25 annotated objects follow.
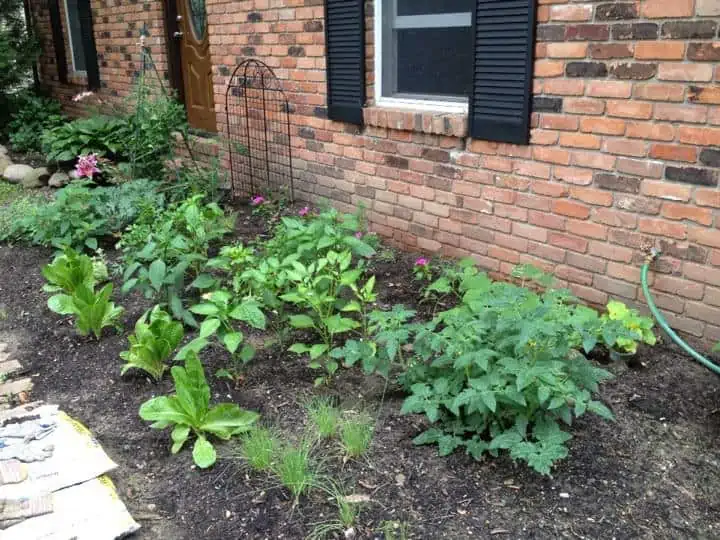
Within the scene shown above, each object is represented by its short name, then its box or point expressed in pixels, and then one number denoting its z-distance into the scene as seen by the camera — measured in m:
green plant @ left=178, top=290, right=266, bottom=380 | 2.81
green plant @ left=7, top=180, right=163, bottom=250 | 4.70
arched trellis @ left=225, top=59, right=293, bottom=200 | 5.33
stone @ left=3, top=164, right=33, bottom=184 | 7.43
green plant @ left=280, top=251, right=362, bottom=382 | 2.91
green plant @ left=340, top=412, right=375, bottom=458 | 2.38
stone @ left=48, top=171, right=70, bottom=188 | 7.02
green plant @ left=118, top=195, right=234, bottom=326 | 3.45
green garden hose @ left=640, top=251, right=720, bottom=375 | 2.81
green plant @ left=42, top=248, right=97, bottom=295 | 3.71
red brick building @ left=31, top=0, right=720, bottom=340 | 2.88
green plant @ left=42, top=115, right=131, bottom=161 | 7.02
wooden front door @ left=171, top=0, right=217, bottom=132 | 6.97
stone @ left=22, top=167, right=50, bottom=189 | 7.26
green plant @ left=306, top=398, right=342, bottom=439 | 2.49
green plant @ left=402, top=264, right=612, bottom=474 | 2.18
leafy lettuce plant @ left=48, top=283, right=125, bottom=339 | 3.41
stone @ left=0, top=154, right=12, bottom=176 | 7.83
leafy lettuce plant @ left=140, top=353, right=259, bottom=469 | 2.53
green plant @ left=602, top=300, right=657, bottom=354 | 2.93
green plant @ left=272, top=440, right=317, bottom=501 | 2.22
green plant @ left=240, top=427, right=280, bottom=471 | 2.33
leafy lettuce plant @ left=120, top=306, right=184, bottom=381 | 2.97
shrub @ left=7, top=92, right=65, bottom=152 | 8.86
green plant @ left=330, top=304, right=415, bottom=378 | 2.52
